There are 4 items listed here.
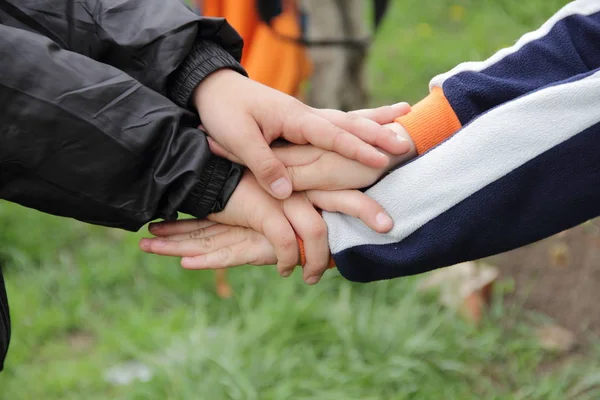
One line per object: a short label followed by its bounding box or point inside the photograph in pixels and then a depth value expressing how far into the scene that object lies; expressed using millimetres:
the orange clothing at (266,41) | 2916
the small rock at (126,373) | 2748
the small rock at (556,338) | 2705
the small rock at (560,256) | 3033
